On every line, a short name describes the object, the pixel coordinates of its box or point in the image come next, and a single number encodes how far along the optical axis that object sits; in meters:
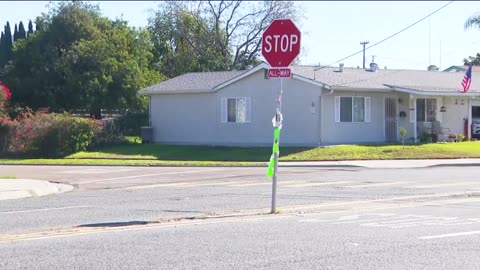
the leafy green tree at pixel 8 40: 73.74
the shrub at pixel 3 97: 40.28
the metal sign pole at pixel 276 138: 12.64
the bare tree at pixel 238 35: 60.09
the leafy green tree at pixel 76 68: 48.03
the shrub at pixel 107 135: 39.08
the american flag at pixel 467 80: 37.34
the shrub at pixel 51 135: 36.44
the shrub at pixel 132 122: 43.91
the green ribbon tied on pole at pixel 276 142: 12.62
